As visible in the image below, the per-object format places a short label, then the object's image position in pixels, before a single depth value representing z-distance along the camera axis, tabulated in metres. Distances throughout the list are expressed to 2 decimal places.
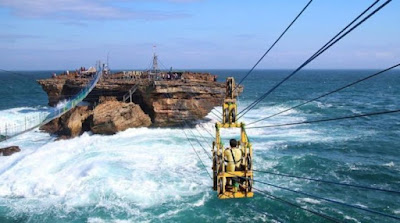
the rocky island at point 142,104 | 39.09
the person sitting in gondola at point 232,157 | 13.68
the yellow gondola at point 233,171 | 13.44
